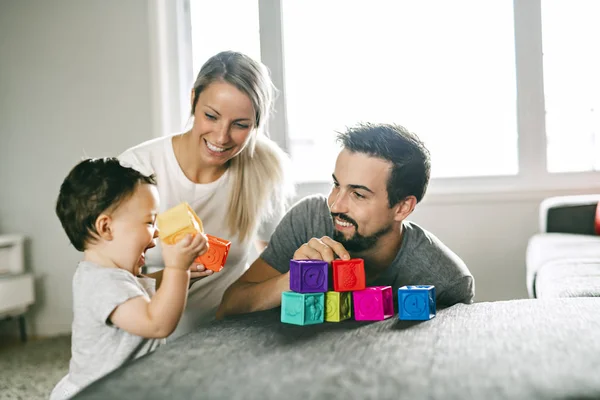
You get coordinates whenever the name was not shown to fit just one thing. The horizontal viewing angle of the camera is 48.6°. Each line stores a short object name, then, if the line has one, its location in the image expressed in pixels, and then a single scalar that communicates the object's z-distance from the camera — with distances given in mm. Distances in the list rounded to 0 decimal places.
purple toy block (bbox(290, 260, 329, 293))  1438
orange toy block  1466
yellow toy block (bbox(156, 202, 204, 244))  1293
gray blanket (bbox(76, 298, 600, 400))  875
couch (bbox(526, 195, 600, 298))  2121
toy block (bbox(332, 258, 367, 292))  1456
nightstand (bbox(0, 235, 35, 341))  3318
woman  2021
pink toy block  1400
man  1720
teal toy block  1359
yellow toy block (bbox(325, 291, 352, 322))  1399
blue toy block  1367
